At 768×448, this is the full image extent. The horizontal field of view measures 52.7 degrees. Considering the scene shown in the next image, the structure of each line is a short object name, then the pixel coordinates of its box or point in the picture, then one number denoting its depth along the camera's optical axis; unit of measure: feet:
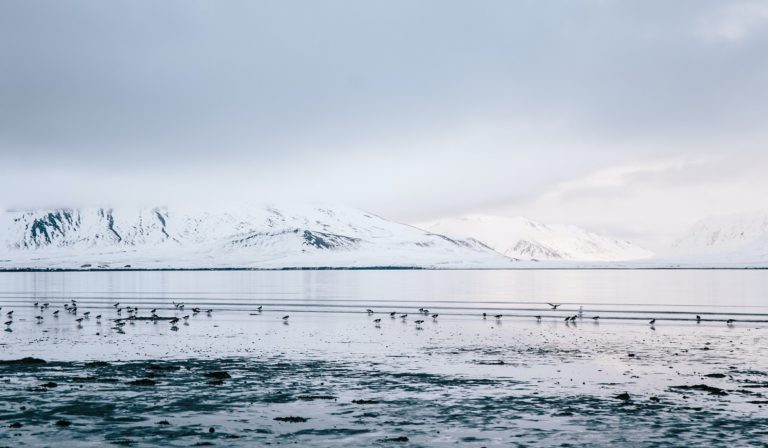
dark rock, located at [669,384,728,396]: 87.20
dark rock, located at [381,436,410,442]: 67.87
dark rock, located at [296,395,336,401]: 87.22
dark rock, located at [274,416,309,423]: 75.41
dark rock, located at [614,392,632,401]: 85.05
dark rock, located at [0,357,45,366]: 116.47
